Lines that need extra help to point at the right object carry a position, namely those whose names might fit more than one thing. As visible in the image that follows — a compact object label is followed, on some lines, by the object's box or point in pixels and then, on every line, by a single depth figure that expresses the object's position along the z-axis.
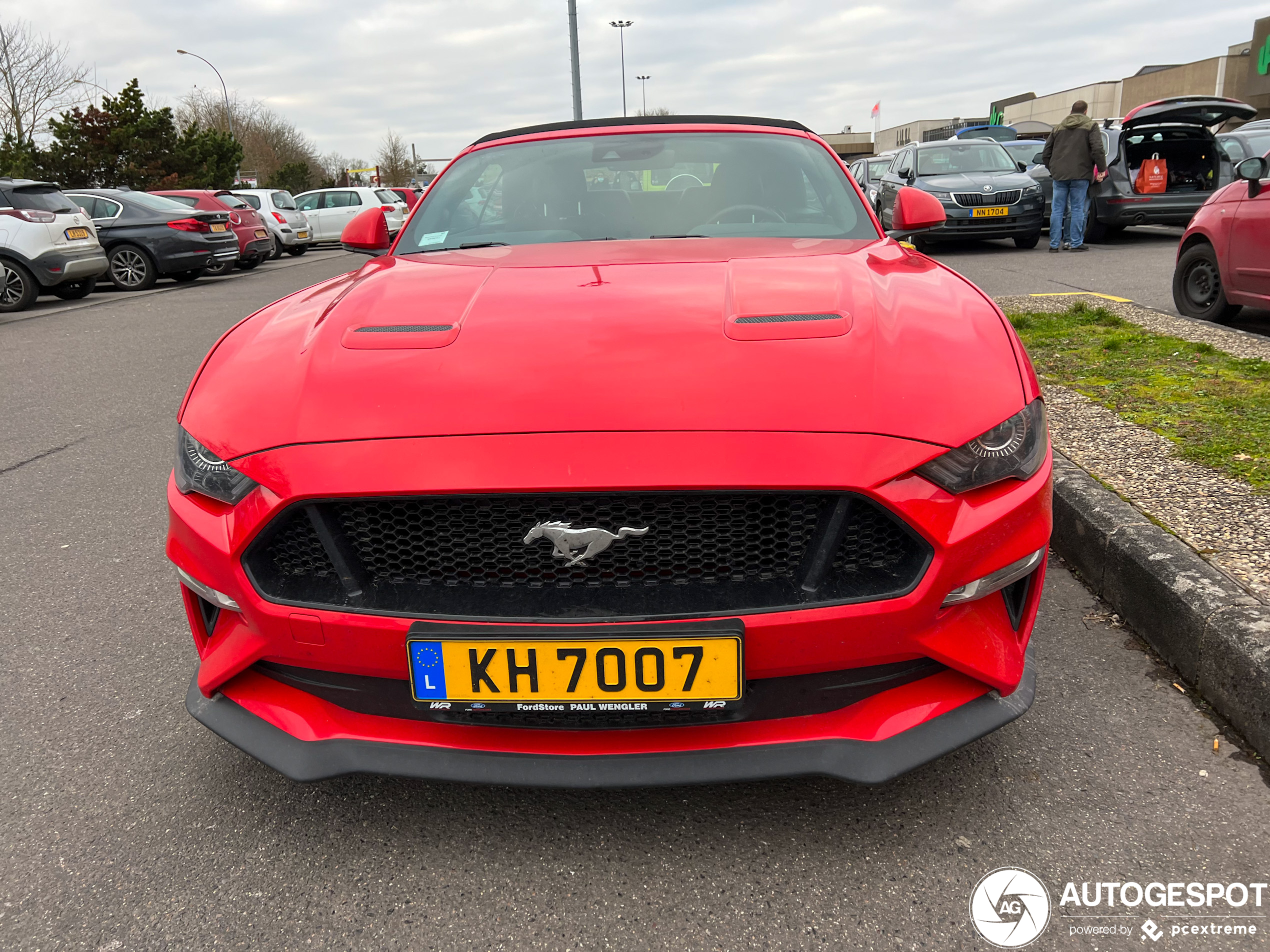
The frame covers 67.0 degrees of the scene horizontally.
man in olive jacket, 11.80
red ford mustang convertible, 1.67
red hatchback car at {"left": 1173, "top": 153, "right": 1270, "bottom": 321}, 5.96
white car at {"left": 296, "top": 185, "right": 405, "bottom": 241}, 24.83
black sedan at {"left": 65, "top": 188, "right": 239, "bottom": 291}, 14.75
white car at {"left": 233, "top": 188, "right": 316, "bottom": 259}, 21.61
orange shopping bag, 12.34
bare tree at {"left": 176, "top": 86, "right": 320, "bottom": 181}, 59.94
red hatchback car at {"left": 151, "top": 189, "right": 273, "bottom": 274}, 16.59
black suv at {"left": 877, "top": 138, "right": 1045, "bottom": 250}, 12.27
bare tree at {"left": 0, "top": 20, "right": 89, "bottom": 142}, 40.34
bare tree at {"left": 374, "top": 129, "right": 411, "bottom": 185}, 83.94
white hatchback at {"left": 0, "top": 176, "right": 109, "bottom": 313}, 11.91
